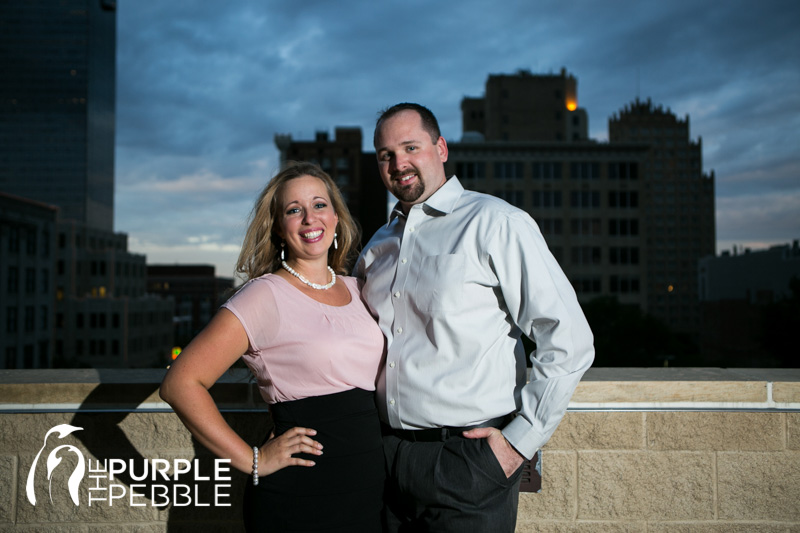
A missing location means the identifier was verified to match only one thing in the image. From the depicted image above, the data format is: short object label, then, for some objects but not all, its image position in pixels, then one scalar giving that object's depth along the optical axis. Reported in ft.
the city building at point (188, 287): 398.83
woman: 5.90
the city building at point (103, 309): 195.42
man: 5.83
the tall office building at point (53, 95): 428.15
